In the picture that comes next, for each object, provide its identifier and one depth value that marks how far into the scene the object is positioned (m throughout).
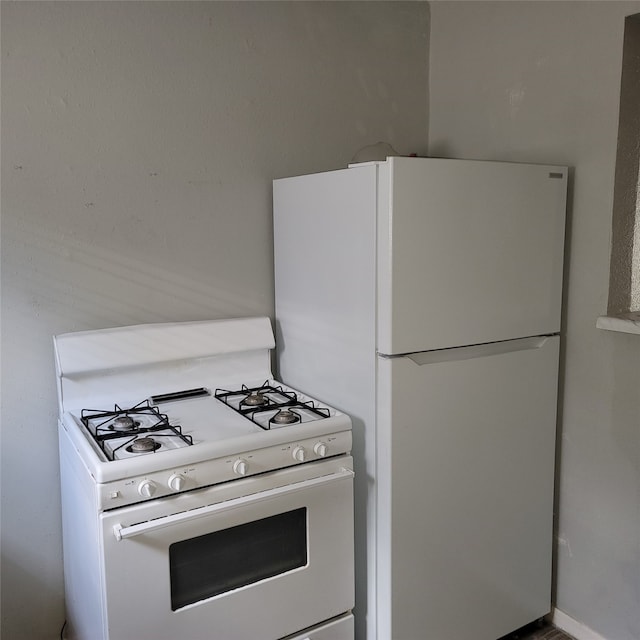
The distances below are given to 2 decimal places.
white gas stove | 1.59
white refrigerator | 1.83
